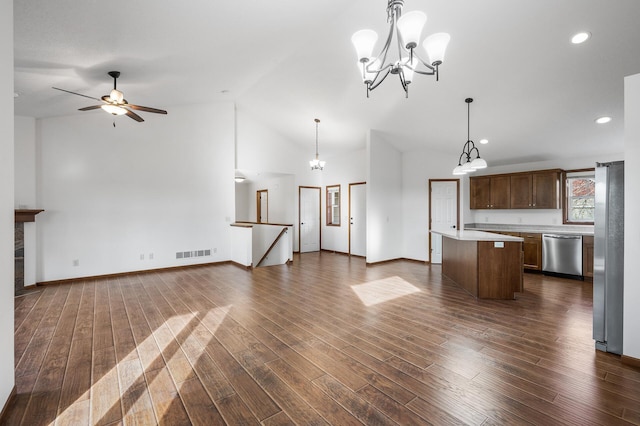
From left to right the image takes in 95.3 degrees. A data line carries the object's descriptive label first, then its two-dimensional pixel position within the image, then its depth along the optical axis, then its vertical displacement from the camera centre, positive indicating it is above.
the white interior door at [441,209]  7.00 +0.06
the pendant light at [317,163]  6.95 +1.17
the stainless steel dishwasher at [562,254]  5.44 -0.82
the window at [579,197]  5.81 +0.29
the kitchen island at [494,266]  4.25 -0.81
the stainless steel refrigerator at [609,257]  2.67 -0.43
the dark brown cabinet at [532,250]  5.84 -0.79
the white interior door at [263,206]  10.20 +0.21
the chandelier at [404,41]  2.04 +1.30
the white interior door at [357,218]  8.11 -0.18
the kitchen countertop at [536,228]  5.75 -0.36
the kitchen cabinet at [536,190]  5.85 +0.45
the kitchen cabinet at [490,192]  6.45 +0.46
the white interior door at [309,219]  9.03 -0.23
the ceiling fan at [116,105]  3.70 +1.41
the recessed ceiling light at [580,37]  3.12 +1.89
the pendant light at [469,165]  4.22 +0.69
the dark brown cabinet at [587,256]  5.34 -0.82
